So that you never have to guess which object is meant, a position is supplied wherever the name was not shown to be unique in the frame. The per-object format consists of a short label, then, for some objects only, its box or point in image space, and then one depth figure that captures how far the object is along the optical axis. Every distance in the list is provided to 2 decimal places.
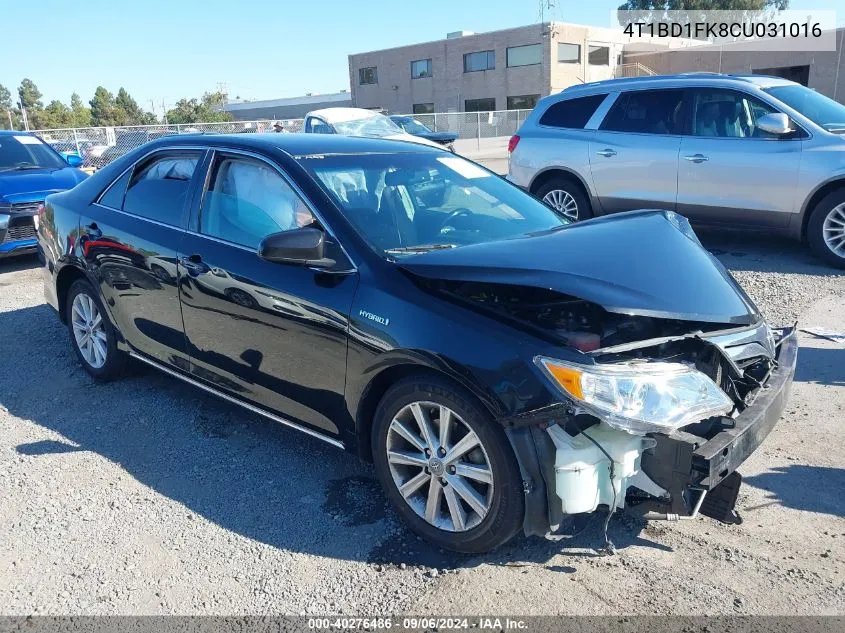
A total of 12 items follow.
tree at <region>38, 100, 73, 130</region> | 53.22
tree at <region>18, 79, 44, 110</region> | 106.25
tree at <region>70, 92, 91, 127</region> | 60.71
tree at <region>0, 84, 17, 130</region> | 122.00
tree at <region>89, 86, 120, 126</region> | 58.98
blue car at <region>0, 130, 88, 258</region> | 9.12
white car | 16.05
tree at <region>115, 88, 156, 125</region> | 57.40
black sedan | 2.79
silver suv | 7.67
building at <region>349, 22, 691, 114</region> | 47.50
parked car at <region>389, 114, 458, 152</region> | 23.86
